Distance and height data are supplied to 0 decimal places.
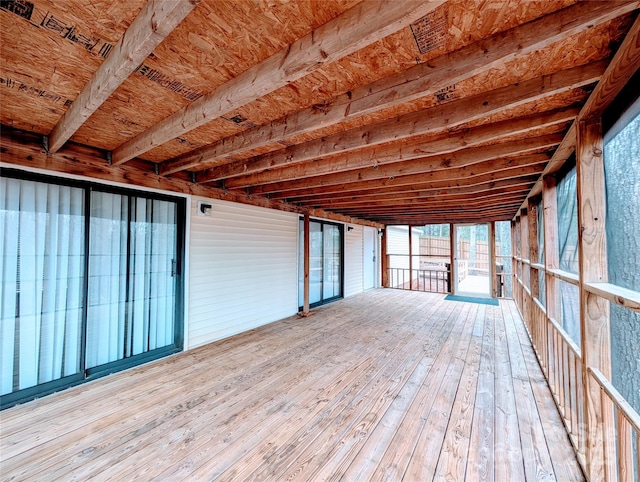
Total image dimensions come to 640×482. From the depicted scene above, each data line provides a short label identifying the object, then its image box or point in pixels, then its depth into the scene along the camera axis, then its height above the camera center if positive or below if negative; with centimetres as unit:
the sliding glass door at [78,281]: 254 -38
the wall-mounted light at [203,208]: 401 +57
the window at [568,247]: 234 +0
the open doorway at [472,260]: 834 -40
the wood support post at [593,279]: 166 -21
